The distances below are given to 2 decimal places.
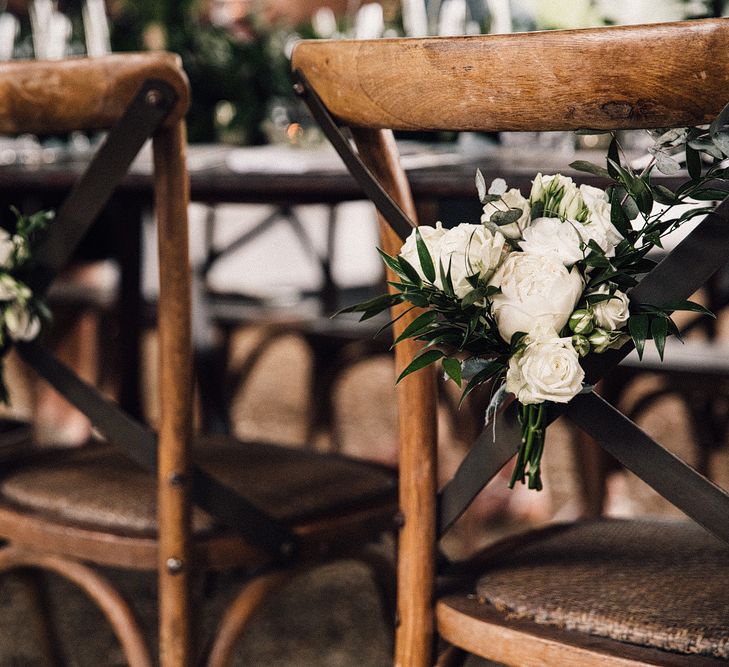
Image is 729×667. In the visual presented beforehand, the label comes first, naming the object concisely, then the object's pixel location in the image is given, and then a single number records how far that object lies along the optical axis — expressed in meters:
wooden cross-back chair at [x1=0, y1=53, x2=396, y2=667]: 1.88
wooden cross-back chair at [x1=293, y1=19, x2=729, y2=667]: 1.62
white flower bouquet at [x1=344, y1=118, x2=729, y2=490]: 1.64
